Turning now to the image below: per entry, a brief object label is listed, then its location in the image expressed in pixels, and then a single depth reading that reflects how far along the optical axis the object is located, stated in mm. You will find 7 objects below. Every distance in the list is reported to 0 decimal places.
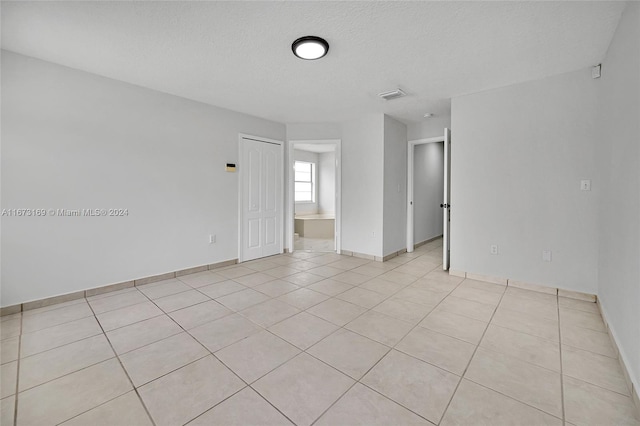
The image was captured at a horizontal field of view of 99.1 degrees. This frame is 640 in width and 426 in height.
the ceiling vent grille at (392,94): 3565
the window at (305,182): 8773
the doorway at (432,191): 4094
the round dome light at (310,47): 2354
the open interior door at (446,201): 4006
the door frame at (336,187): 5273
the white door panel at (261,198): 4723
